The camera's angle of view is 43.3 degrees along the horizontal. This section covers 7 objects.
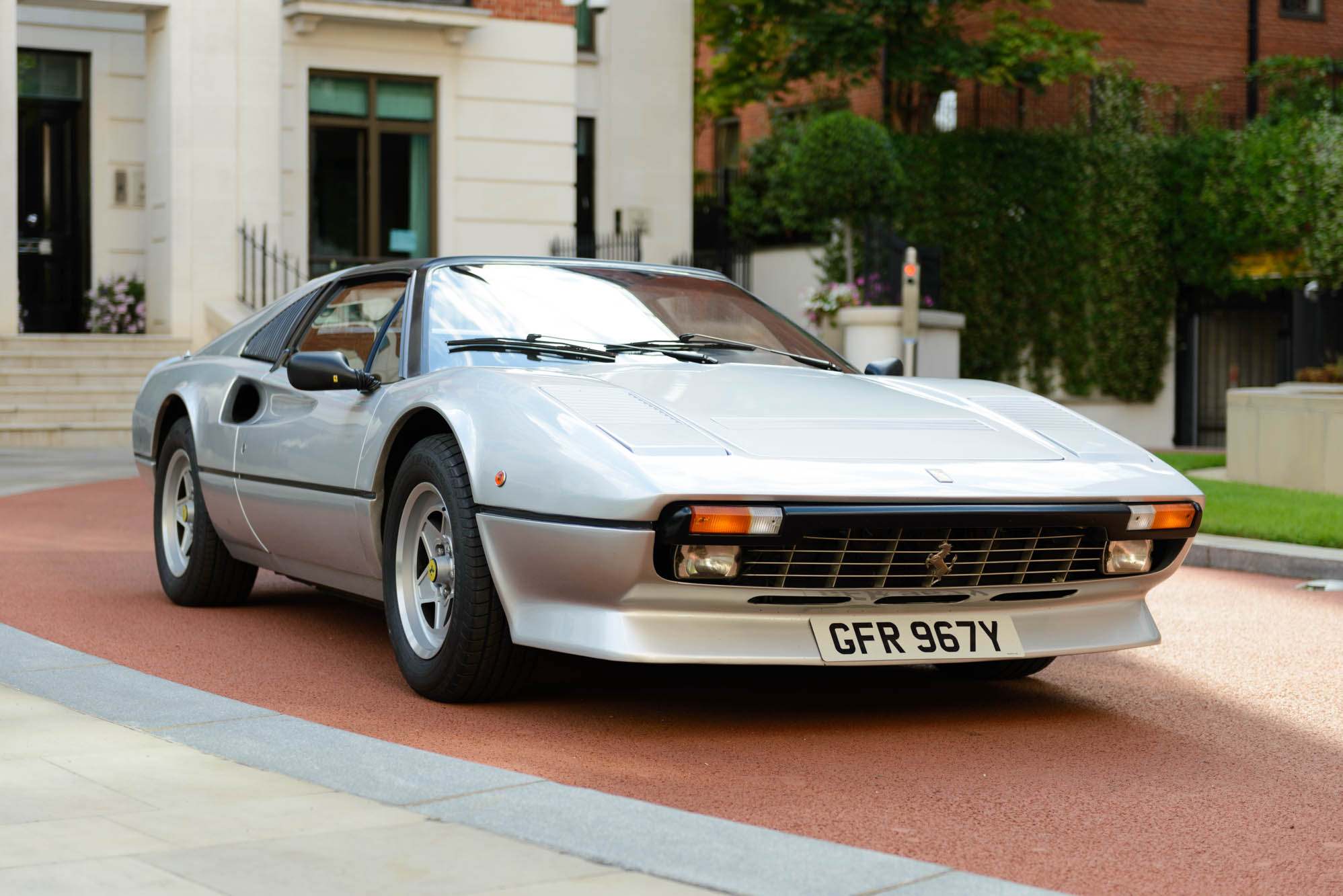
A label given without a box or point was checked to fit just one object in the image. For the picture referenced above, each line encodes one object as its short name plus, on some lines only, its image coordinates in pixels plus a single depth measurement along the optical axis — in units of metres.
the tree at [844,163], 21.58
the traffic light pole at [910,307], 17.72
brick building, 26.75
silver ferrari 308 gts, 4.32
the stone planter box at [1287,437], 13.13
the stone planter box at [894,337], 20.56
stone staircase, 17.09
